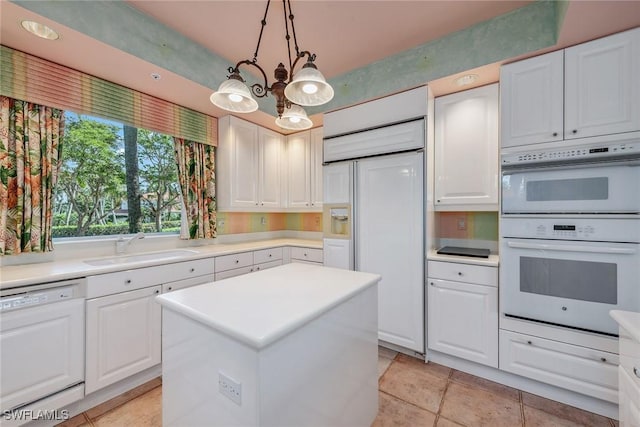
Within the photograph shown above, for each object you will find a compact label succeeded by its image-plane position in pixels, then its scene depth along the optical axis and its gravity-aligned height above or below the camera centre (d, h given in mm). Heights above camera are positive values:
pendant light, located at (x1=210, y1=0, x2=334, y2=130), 1287 +653
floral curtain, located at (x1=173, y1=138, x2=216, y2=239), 2857 +316
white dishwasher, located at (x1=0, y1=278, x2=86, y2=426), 1479 -814
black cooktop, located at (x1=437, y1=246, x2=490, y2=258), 2244 -343
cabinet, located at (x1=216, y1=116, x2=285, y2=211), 3070 +563
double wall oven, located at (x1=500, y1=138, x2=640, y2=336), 1656 -144
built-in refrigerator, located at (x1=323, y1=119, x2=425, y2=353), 2375 -30
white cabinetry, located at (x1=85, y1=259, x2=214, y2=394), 1792 -818
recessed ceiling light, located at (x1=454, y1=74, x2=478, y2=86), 2219 +1149
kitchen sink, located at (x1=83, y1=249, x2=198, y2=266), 2168 -416
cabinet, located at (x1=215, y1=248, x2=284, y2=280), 2643 -544
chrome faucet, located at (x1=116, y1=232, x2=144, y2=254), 2377 -284
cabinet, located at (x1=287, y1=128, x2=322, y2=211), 3461 +577
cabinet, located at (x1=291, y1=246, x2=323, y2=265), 3137 -521
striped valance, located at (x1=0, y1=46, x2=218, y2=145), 1789 +941
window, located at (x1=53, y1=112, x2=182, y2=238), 2252 +292
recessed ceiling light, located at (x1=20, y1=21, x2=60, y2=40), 1581 +1121
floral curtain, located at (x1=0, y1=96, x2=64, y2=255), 1802 +270
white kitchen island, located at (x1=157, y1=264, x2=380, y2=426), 911 -571
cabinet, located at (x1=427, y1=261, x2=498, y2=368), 2094 -814
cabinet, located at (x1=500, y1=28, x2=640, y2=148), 1654 +834
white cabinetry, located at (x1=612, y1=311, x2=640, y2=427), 1047 -657
